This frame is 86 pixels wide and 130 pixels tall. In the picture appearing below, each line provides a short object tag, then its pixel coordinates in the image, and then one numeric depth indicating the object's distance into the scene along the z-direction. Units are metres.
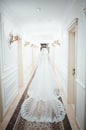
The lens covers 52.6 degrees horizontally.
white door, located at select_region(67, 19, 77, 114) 2.29
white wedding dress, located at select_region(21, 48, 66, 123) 1.90
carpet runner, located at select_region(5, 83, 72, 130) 1.63
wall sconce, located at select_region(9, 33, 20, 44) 2.33
